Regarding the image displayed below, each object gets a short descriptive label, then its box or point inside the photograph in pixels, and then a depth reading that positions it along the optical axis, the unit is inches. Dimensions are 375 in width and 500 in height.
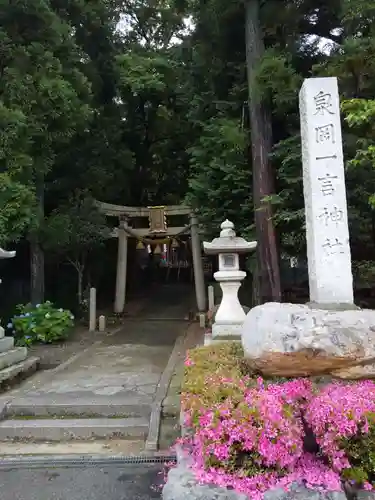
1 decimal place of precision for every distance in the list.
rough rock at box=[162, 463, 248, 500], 100.5
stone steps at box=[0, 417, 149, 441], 173.6
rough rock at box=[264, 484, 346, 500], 100.4
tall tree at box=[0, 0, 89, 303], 358.9
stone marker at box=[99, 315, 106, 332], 508.4
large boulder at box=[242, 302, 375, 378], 131.8
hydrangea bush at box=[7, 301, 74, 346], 386.6
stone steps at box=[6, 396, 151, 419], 190.4
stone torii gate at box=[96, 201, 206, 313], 636.1
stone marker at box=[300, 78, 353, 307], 177.0
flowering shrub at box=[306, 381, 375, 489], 104.8
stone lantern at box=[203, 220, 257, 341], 253.6
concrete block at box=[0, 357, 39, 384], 229.7
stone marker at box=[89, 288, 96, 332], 506.1
